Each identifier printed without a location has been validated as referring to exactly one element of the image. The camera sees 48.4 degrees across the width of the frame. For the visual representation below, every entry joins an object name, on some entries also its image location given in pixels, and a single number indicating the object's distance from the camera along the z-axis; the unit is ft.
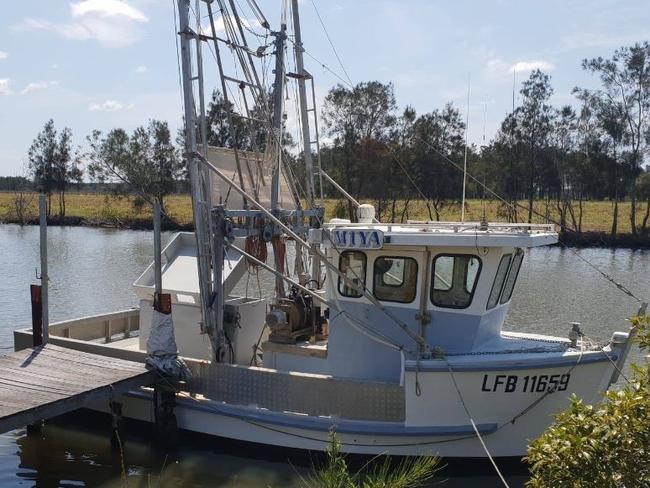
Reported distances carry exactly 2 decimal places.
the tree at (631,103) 153.38
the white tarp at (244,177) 31.94
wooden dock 26.25
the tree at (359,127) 157.28
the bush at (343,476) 13.25
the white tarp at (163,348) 30.50
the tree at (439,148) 154.20
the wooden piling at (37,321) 34.86
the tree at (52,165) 236.22
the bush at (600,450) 12.11
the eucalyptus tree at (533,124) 155.63
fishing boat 27.25
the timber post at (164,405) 30.60
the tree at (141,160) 208.85
